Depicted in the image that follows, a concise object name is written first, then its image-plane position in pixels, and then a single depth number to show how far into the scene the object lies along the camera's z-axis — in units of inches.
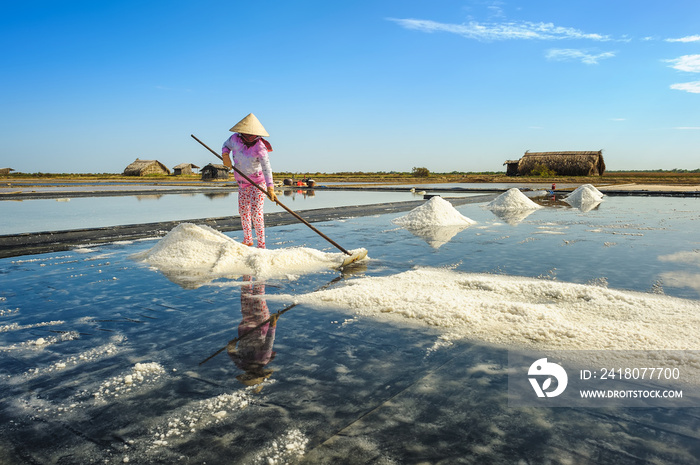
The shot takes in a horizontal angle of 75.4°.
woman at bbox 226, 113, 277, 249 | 203.1
